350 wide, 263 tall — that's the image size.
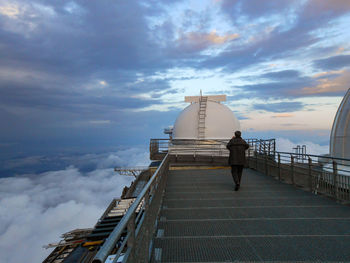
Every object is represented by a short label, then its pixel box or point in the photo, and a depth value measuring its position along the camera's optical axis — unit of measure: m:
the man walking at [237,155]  7.90
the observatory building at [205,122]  25.08
